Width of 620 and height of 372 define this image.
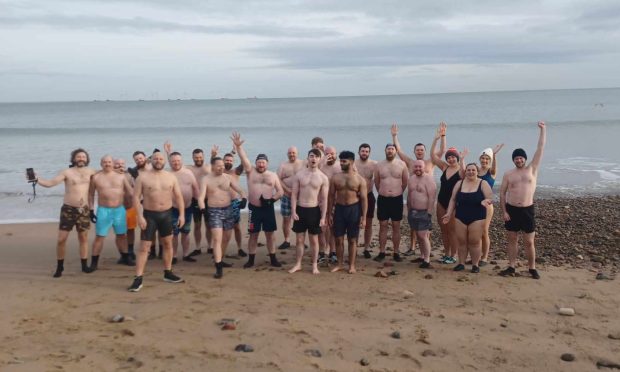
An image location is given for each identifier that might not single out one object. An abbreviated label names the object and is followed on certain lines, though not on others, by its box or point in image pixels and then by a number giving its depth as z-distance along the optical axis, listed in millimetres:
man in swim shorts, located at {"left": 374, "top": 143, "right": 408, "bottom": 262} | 8398
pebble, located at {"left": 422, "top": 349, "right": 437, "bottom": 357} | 5209
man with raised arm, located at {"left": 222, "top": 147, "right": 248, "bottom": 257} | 8281
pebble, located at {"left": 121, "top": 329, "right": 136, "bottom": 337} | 5671
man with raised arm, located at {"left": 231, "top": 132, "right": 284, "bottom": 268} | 8070
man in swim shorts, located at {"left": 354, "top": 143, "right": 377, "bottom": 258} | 8664
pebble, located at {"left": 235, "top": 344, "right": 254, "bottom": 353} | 5293
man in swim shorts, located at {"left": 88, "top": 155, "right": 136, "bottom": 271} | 7934
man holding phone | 7641
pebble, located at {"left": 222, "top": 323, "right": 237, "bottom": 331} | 5805
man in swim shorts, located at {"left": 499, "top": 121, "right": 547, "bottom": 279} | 7355
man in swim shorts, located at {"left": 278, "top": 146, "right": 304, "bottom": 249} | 8695
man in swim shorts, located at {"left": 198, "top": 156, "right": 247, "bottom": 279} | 7730
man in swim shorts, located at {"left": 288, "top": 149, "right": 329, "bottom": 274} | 7738
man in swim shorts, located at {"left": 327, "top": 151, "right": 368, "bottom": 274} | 7777
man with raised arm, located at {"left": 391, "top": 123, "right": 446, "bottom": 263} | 8383
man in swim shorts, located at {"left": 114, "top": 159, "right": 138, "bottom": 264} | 8281
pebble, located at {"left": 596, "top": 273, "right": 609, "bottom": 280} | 7449
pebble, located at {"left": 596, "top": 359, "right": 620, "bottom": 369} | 4945
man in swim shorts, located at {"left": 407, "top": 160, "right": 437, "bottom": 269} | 8109
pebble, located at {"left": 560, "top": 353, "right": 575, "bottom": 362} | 5082
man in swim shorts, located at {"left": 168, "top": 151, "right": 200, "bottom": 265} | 8062
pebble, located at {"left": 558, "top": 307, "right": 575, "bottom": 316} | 6215
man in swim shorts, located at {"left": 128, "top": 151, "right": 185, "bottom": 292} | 7074
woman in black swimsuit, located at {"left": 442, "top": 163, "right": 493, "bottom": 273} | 7484
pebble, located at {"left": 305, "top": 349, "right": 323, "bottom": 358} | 5203
